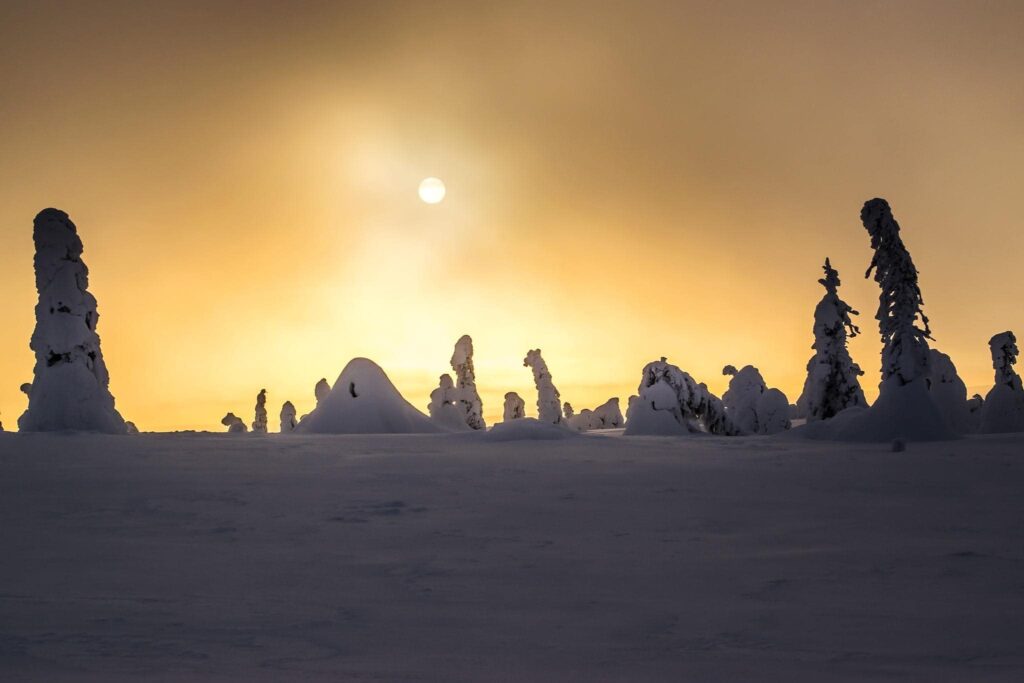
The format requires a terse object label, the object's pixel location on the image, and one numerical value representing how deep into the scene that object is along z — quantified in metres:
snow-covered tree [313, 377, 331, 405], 68.38
